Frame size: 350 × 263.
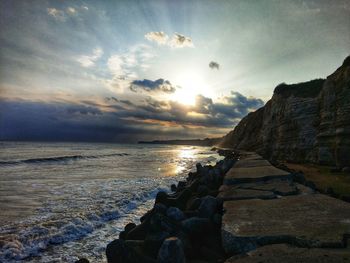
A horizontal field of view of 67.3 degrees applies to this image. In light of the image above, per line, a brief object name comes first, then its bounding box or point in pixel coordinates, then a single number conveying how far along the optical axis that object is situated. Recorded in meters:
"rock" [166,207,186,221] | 4.03
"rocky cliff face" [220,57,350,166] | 10.95
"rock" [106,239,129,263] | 2.89
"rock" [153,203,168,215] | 4.47
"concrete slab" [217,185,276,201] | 4.67
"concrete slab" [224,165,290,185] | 6.22
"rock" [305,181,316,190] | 6.06
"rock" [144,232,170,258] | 3.25
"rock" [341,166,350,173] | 9.46
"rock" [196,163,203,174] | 11.53
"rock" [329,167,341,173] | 10.02
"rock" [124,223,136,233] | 4.40
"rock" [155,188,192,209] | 5.75
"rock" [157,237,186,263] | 2.56
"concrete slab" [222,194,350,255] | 2.66
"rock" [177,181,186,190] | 8.93
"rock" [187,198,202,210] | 4.70
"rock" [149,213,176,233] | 3.64
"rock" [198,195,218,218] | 4.00
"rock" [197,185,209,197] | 6.13
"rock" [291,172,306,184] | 6.39
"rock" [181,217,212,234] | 3.63
